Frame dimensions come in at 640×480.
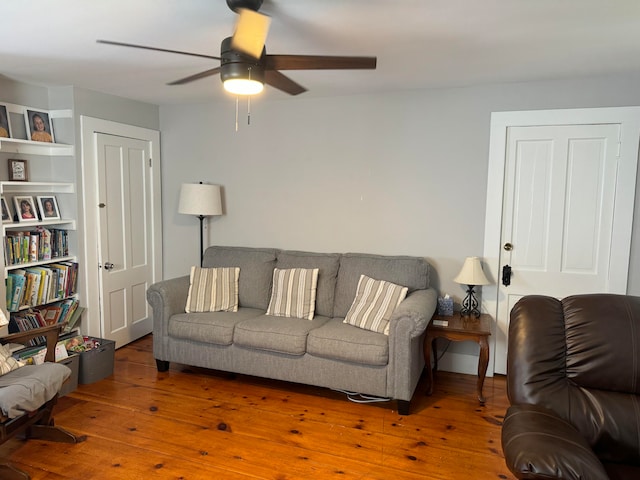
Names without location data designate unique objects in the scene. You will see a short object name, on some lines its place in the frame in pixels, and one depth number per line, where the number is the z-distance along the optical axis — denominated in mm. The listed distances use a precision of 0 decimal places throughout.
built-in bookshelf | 3385
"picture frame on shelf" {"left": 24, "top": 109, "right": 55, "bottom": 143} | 3562
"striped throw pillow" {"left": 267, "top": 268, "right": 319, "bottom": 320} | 3676
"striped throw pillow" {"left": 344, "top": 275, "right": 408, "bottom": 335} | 3260
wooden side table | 3215
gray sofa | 3049
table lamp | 3412
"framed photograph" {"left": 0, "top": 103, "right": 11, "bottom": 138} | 3340
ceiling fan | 1810
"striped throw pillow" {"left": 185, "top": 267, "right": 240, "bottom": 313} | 3754
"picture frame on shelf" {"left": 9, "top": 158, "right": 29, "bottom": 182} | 3490
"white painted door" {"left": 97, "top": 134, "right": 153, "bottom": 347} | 4004
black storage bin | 3465
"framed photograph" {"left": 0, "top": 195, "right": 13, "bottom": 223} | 3361
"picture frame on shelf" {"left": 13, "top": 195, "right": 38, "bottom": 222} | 3453
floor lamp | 4109
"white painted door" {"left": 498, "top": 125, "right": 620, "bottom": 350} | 3340
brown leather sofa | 1702
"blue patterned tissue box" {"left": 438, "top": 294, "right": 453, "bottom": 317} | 3578
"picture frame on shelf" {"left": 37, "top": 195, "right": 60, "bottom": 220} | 3635
